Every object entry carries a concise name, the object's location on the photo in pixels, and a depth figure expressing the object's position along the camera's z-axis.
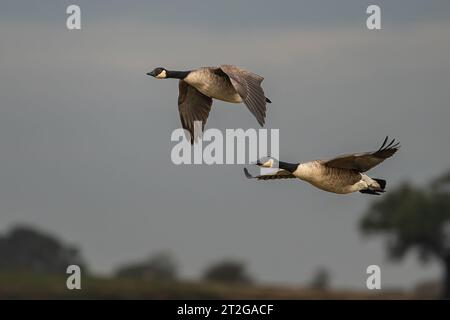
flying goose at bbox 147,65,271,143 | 14.11
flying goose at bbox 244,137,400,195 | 12.87
